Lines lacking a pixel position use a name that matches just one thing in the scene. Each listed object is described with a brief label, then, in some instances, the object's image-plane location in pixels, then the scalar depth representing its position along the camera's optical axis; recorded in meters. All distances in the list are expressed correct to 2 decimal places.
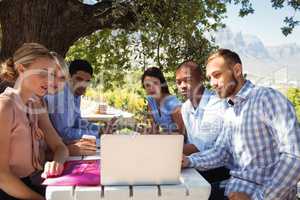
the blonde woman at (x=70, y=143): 2.70
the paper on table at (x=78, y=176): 1.98
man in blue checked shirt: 2.22
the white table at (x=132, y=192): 1.90
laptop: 1.89
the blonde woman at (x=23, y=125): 2.18
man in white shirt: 3.09
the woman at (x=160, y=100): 4.23
